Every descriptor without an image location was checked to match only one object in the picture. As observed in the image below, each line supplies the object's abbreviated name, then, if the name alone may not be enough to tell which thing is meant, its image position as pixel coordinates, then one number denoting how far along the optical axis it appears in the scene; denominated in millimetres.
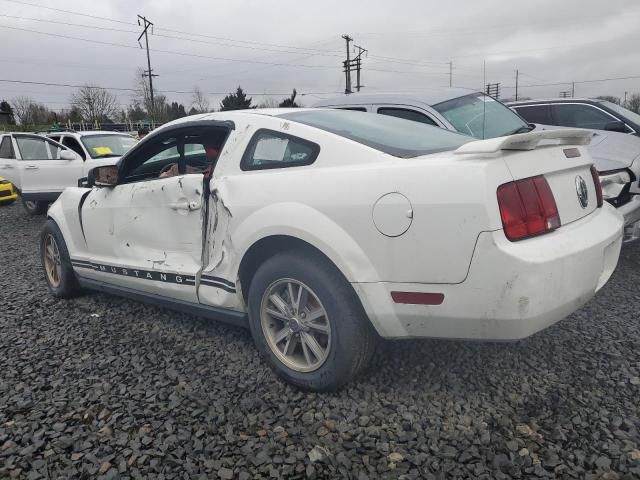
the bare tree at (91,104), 52844
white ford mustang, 2061
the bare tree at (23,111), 56719
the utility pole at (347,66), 47375
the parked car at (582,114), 6017
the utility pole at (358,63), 47375
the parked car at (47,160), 9125
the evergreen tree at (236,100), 53906
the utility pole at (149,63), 41625
